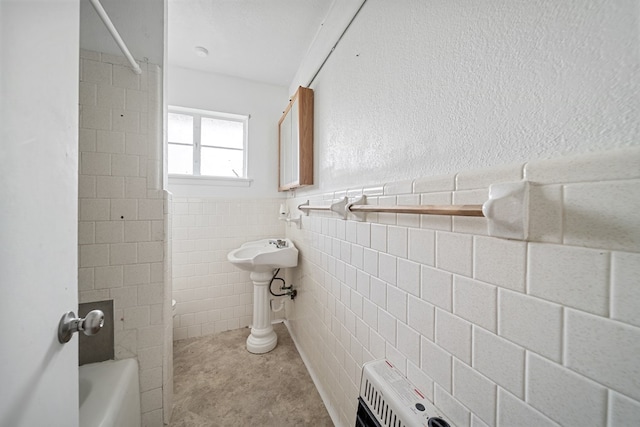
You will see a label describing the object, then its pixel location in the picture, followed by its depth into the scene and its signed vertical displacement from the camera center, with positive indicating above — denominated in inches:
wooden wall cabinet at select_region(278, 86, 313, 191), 64.1 +22.8
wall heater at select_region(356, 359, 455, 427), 24.1 -22.5
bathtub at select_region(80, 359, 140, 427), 33.4 -31.4
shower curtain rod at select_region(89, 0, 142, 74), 30.6 +28.8
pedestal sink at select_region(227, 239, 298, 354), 68.6 -22.2
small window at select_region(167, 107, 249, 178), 83.2 +27.1
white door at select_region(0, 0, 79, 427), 15.2 +0.1
